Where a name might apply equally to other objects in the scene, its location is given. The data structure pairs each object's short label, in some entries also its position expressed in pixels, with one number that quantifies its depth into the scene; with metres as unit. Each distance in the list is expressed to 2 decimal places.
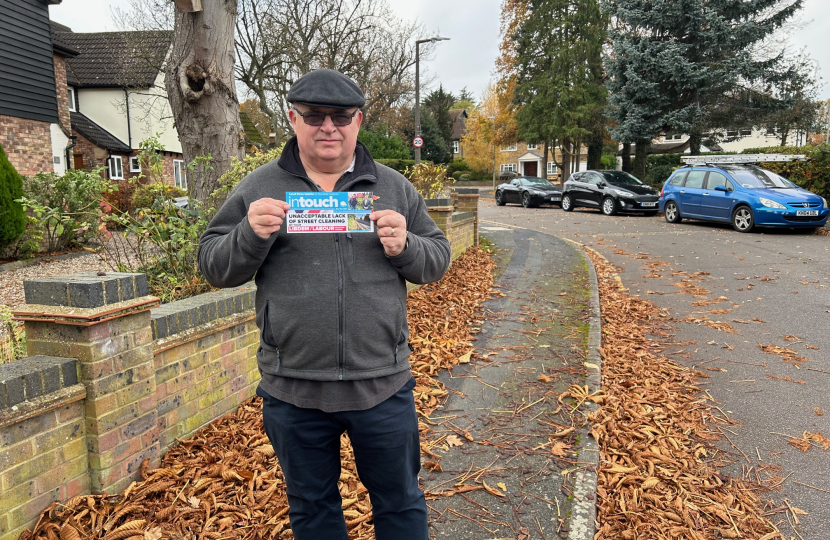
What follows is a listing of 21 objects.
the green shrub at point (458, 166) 60.81
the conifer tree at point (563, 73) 30.09
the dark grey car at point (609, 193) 18.67
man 2.02
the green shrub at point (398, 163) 27.49
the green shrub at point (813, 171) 15.62
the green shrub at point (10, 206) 9.39
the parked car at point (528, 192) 23.55
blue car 13.10
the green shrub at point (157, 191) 4.68
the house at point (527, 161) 61.15
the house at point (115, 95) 25.62
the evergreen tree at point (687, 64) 21.61
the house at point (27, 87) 15.15
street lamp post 23.83
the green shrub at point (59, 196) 9.59
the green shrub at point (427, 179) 10.08
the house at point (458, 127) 78.77
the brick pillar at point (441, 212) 8.41
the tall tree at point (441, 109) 64.50
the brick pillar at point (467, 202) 10.66
